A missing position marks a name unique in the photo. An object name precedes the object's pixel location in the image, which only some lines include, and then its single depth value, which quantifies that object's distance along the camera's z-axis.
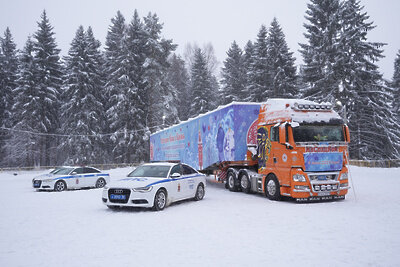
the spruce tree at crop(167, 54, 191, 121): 60.59
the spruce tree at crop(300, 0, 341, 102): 34.50
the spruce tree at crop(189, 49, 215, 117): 53.06
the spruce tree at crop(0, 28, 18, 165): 48.31
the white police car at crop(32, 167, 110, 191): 17.55
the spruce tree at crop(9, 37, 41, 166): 43.64
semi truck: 11.49
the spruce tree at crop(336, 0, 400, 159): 32.97
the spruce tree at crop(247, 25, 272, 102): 43.72
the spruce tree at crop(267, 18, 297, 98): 41.94
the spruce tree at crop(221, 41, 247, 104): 51.59
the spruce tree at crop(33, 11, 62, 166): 45.97
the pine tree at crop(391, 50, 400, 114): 50.41
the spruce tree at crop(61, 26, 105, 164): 44.66
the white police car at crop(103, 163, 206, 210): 10.10
